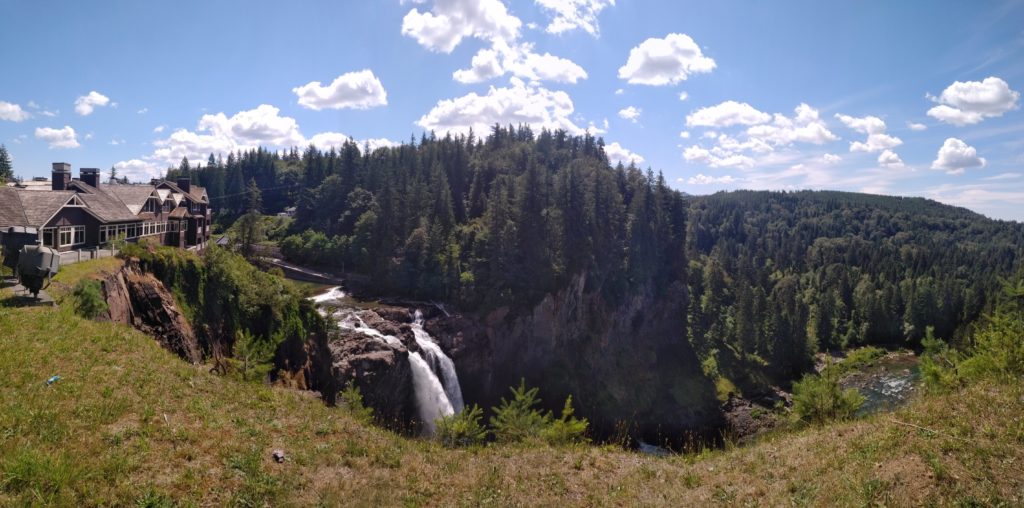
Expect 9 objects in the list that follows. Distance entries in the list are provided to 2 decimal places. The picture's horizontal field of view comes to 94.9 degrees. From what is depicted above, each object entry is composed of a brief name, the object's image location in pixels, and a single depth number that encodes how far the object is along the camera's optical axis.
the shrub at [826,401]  16.25
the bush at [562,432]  15.50
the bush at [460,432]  16.00
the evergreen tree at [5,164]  84.54
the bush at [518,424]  16.38
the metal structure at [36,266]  15.78
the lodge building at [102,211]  25.66
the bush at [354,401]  19.13
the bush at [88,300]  16.81
